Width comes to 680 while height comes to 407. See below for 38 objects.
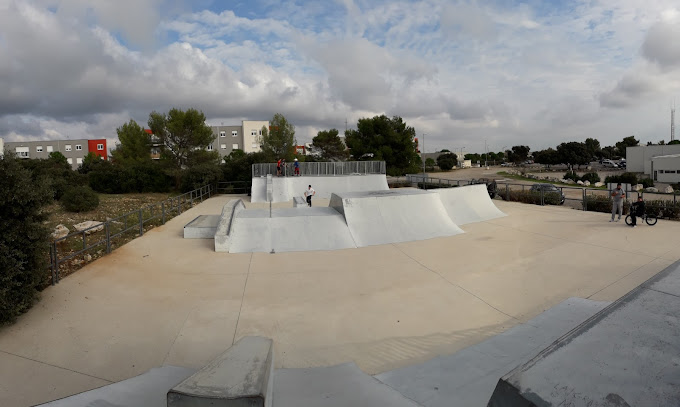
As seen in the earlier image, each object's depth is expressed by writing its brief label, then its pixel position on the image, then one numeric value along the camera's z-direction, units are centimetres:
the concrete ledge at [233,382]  256
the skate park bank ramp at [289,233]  992
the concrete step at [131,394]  304
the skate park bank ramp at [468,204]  1393
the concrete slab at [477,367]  331
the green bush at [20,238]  505
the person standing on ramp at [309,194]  1708
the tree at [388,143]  4588
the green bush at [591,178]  4598
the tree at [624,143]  9351
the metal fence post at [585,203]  1667
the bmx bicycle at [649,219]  1232
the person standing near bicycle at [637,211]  1191
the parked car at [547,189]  1925
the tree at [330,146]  5575
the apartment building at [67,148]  8388
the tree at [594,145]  9255
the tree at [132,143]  3916
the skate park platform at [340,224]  1003
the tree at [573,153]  7538
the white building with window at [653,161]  4641
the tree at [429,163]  8495
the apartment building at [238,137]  8269
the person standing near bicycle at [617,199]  1300
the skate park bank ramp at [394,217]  1078
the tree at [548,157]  7962
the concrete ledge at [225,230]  973
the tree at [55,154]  6812
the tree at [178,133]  3350
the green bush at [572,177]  5011
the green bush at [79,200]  1986
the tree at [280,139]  4216
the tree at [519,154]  10256
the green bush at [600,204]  1570
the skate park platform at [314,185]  2516
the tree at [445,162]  8212
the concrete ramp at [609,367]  184
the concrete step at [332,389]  311
